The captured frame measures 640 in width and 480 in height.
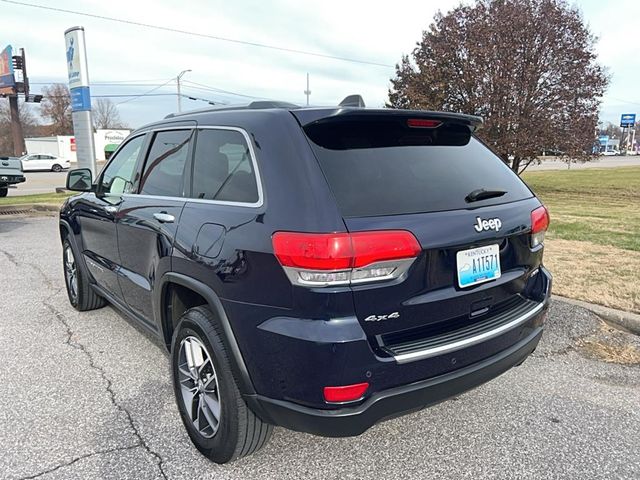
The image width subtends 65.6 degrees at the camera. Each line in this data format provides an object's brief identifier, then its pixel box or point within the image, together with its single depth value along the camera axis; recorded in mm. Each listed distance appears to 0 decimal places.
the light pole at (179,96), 39491
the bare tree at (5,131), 60594
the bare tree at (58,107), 71688
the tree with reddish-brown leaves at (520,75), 15289
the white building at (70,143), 57344
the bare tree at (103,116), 82312
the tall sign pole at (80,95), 14414
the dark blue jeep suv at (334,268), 2016
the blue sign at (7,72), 38438
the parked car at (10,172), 16875
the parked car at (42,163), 41656
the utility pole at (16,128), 42988
